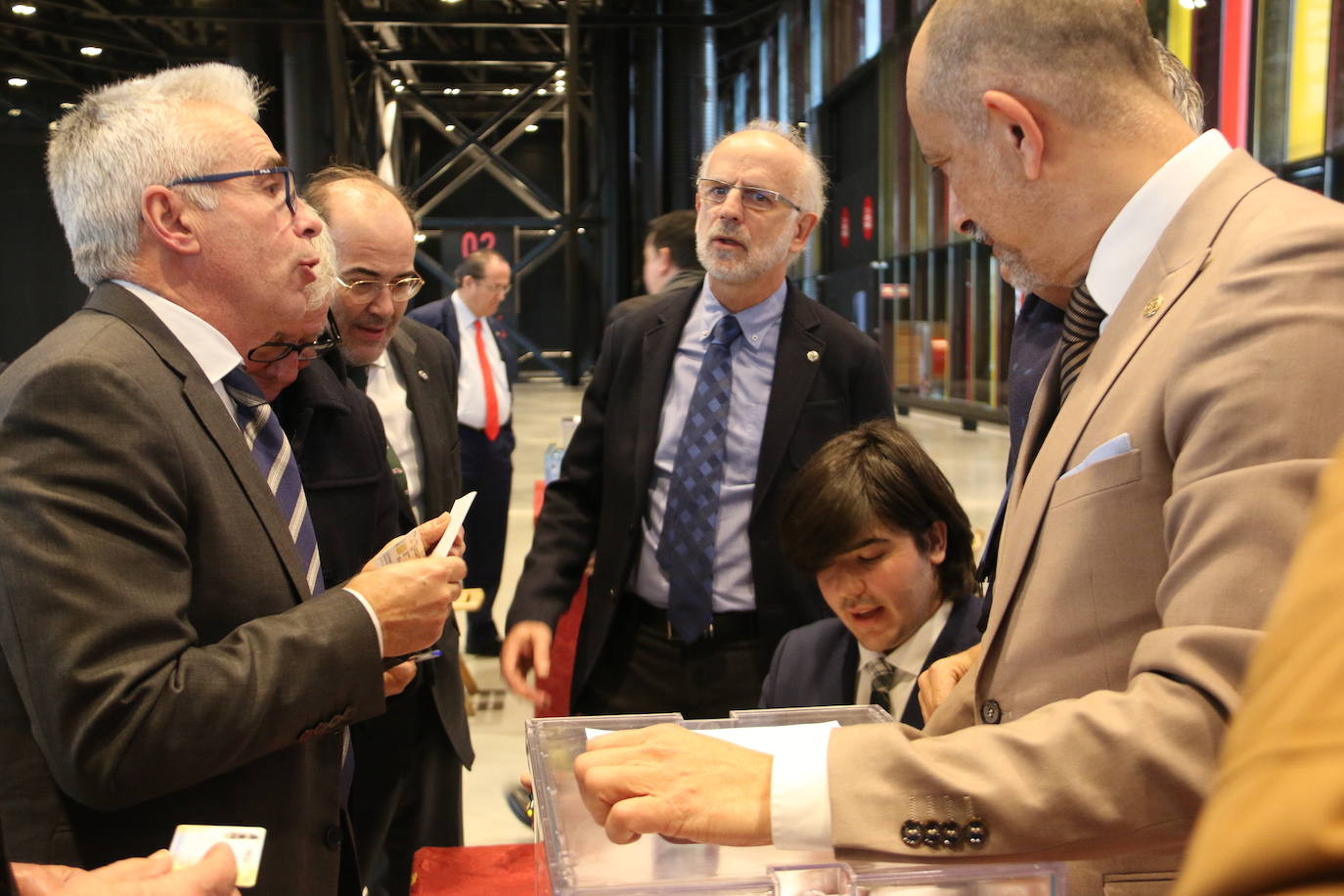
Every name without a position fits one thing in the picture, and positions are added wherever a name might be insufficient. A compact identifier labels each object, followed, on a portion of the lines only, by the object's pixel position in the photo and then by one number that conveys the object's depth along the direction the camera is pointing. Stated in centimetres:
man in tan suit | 91
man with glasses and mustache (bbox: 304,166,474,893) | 250
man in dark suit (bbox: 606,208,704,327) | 534
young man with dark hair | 221
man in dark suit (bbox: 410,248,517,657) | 579
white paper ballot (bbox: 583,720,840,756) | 111
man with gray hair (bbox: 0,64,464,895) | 137
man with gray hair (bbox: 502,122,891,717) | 261
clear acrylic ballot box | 99
